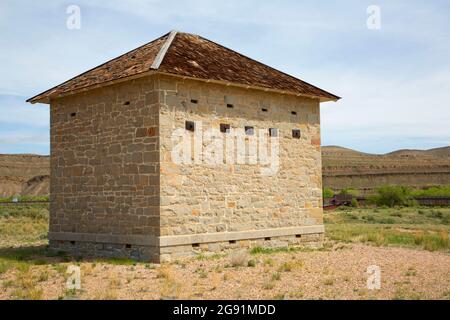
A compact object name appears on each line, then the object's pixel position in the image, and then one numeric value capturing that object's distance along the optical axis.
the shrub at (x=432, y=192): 46.36
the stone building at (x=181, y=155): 13.30
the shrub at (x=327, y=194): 51.31
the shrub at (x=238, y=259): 12.34
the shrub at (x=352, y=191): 55.92
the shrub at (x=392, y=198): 40.91
